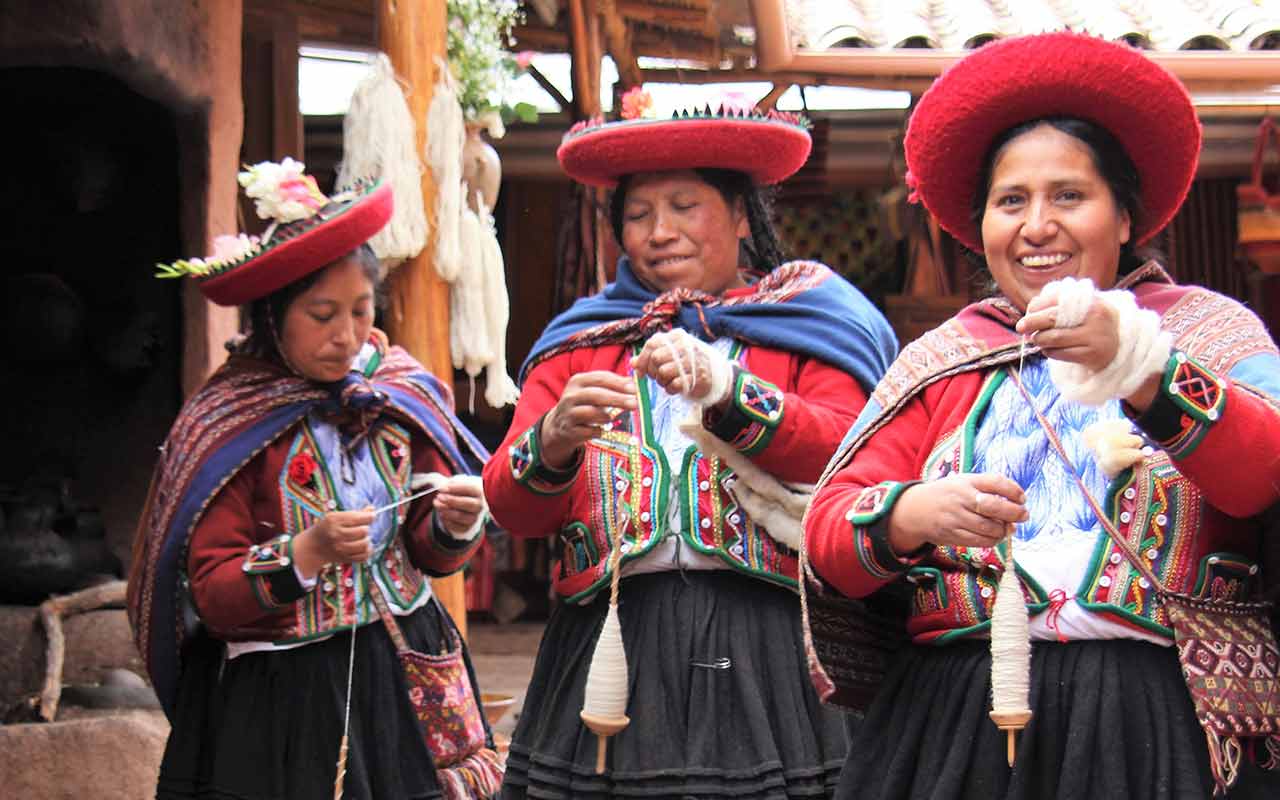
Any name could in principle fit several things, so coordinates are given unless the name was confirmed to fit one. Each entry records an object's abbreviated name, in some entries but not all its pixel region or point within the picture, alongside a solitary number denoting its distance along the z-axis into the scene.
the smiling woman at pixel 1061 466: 2.39
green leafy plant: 6.22
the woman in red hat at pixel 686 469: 3.42
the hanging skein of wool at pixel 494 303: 6.06
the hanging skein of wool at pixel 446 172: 5.96
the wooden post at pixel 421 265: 5.98
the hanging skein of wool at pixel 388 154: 5.74
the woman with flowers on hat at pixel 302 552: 4.21
